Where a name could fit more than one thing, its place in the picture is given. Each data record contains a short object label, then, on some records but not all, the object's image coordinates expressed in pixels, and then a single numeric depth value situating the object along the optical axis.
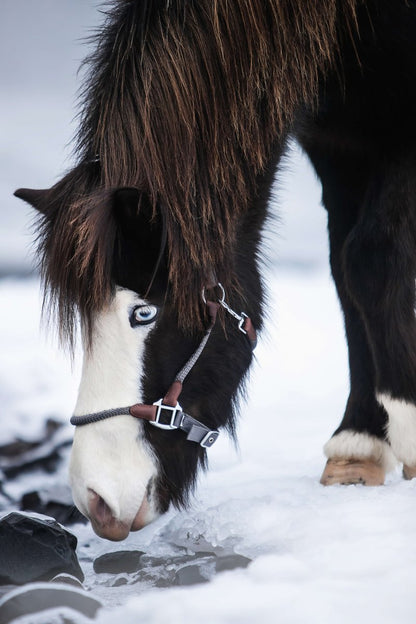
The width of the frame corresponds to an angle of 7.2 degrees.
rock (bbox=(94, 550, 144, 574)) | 5.15
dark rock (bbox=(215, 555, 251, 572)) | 5.08
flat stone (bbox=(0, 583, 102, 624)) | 4.79
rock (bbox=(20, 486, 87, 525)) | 5.52
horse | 5.05
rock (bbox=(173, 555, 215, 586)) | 5.04
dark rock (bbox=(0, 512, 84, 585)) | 5.07
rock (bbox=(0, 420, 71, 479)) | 5.58
